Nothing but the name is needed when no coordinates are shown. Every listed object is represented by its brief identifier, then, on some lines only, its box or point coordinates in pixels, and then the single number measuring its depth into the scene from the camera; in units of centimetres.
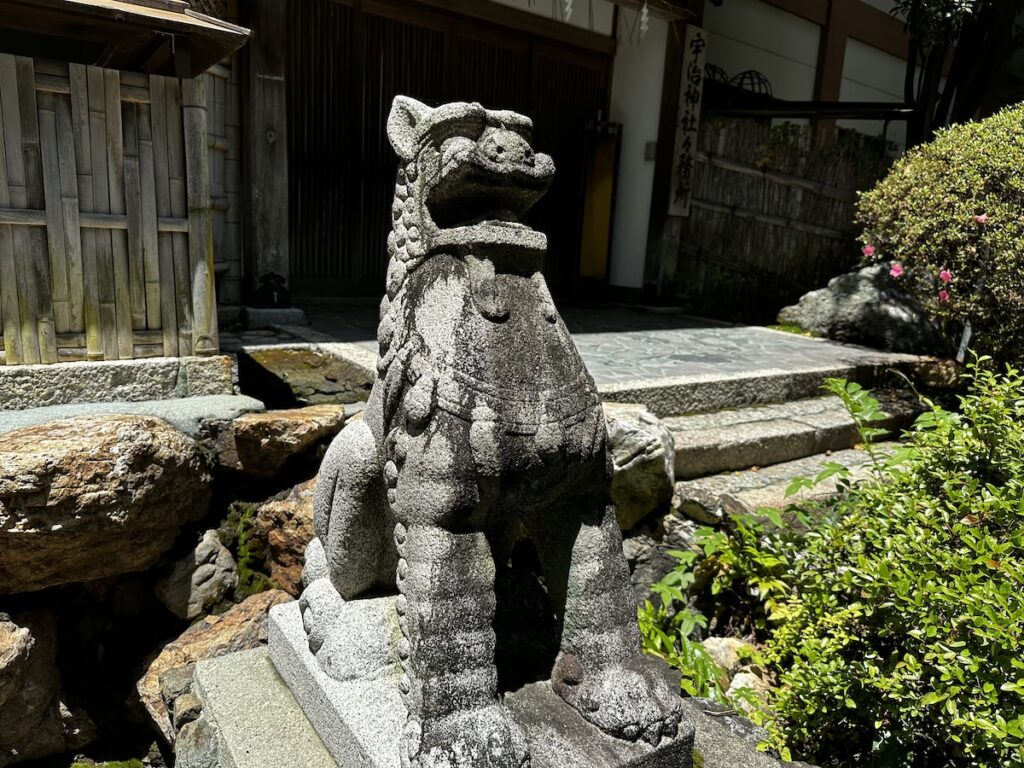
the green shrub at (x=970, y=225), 552
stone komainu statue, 189
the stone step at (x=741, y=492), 432
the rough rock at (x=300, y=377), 498
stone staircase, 438
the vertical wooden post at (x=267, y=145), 654
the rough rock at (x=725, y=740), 225
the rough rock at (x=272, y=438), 403
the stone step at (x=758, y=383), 518
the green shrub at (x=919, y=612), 228
